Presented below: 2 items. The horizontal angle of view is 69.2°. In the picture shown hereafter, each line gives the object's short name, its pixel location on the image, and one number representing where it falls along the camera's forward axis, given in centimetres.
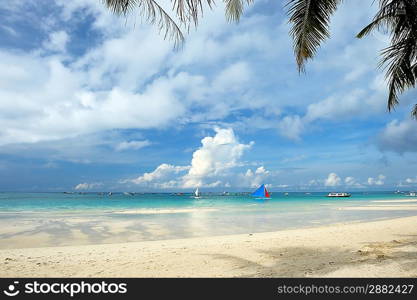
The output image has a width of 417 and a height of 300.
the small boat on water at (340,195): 9019
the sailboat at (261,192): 7009
